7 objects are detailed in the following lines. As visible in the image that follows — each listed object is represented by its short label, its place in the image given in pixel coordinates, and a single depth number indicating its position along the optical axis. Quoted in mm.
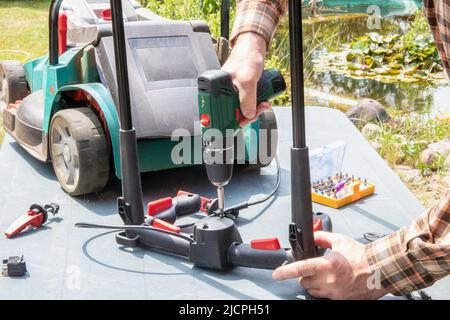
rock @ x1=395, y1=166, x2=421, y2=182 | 2745
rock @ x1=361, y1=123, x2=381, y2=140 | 3158
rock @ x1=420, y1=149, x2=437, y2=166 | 2883
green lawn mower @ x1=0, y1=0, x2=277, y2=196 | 1879
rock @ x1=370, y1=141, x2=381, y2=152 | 3022
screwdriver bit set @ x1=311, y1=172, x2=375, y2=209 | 1906
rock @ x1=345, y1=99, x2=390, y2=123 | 3418
